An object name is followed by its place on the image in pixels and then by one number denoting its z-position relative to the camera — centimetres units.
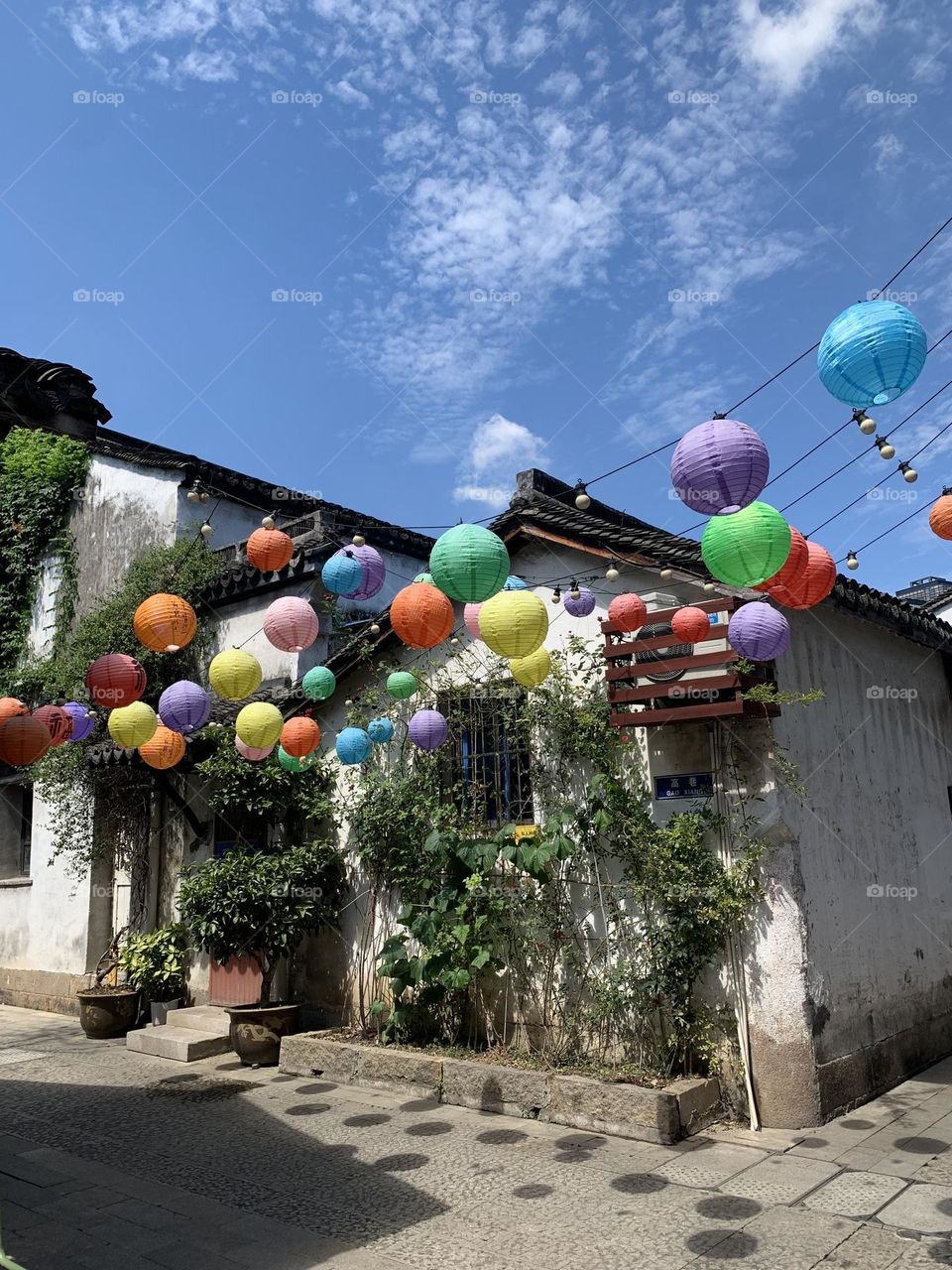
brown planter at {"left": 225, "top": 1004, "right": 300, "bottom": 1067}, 824
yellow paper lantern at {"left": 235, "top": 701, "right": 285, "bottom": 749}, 741
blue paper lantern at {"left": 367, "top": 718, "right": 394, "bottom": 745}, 824
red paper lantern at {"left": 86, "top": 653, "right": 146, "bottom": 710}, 708
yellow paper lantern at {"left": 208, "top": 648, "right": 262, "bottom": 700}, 703
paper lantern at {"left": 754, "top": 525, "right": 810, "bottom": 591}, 527
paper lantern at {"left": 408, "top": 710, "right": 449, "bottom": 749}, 744
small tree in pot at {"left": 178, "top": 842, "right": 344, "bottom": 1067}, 831
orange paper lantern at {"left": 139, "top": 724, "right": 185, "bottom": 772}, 840
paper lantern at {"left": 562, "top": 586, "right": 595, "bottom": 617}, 703
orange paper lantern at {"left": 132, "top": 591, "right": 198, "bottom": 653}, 694
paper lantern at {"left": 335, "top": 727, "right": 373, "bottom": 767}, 784
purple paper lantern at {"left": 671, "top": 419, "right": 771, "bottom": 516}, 457
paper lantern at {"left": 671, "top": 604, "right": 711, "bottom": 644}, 620
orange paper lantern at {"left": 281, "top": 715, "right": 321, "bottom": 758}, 774
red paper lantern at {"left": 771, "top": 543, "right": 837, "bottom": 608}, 543
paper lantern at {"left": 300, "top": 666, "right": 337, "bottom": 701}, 827
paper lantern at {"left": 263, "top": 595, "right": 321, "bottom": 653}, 710
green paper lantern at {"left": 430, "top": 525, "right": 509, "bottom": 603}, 556
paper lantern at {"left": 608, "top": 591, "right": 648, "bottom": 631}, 663
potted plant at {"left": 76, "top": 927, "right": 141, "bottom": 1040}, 979
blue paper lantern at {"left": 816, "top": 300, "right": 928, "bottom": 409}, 414
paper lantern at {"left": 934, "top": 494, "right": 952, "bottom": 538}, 511
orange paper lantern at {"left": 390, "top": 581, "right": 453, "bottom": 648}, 607
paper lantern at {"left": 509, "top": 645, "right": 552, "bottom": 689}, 694
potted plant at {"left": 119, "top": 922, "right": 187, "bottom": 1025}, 998
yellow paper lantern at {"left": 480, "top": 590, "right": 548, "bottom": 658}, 576
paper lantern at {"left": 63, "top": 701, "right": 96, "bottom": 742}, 780
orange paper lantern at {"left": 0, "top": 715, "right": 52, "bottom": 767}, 654
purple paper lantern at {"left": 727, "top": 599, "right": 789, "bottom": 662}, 570
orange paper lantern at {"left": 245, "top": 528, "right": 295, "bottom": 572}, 688
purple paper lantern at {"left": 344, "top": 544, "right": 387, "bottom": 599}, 705
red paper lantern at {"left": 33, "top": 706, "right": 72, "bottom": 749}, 729
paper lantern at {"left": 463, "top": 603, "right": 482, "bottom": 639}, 723
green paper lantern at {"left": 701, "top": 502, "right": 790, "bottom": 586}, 469
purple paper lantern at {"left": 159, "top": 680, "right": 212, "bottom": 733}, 743
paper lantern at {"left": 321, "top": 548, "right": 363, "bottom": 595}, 687
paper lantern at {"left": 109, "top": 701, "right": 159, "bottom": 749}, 730
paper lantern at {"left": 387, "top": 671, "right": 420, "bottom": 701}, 769
